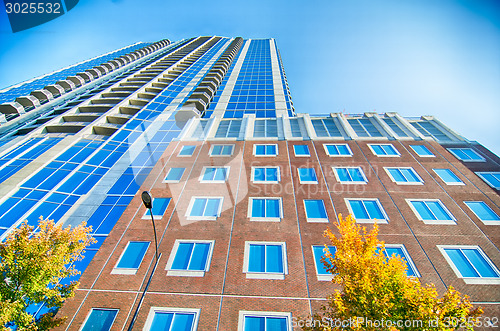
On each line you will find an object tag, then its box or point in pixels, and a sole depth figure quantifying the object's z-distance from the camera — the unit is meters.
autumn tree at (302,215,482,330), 7.50
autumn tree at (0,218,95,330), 9.24
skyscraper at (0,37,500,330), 12.45
